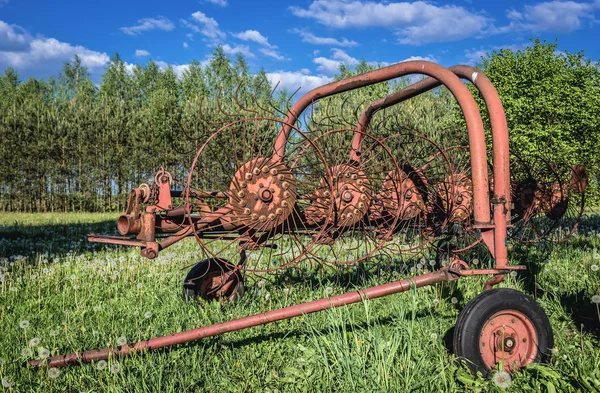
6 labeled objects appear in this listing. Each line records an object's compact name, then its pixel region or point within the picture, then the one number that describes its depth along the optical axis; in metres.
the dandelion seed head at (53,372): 2.39
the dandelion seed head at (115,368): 2.46
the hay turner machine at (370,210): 2.69
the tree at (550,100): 15.51
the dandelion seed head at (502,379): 2.23
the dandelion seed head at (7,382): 2.27
